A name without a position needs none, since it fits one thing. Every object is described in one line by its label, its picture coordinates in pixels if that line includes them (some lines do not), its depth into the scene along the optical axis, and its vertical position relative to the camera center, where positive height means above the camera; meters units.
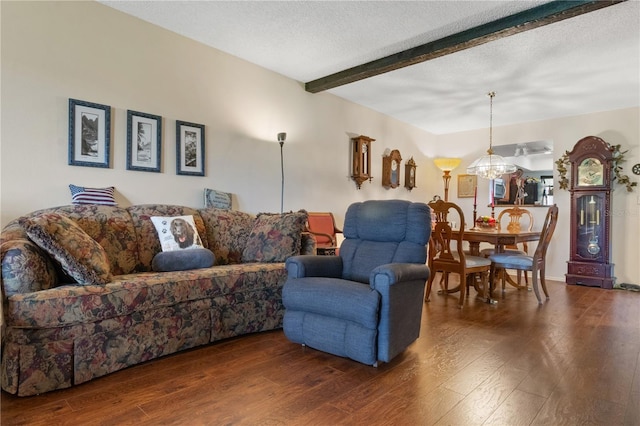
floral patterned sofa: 1.78 -0.51
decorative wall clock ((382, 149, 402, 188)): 5.73 +0.68
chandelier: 4.69 +0.60
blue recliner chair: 2.08 -0.48
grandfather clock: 4.86 +0.00
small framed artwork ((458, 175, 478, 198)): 6.39 +0.48
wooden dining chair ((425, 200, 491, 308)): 3.66 -0.47
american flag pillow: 2.71 +0.10
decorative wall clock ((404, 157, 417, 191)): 6.13 +0.66
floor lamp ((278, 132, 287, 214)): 4.29 +0.25
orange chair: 4.09 -0.24
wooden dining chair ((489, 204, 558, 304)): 3.82 -0.50
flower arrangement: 4.55 -0.13
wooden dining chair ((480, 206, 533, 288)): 4.54 -0.15
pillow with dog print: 2.79 -0.19
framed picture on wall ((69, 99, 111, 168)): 2.72 +0.58
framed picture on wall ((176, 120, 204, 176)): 3.36 +0.58
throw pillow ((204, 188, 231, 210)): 3.53 +0.10
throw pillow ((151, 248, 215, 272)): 2.62 -0.37
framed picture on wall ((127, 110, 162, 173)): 3.03 +0.58
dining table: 3.82 -0.27
